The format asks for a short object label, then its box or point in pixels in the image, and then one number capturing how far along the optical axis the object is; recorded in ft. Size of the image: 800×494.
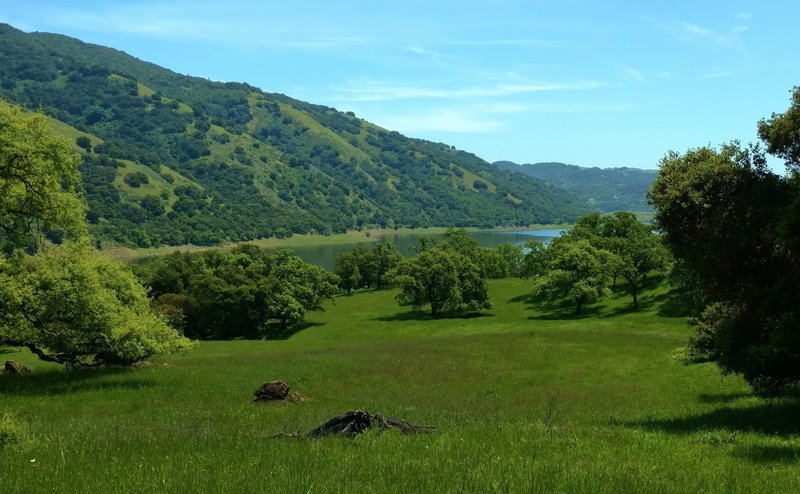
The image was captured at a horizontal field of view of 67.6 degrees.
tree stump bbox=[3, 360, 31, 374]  121.19
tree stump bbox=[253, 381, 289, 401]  96.22
